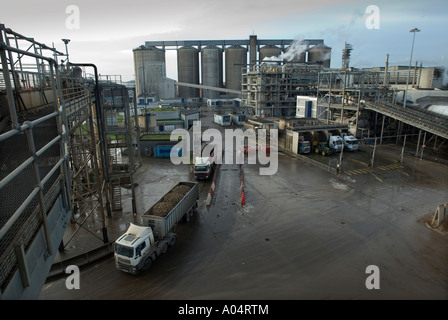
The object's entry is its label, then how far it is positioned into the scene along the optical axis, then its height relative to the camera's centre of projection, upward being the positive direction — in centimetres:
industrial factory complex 411 -198
